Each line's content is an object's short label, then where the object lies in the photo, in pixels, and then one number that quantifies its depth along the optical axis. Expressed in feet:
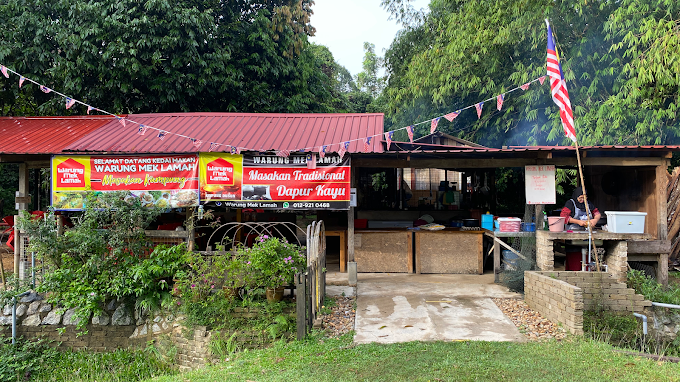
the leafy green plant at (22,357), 25.82
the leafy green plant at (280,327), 22.34
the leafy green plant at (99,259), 25.53
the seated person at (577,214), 29.09
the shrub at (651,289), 26.11
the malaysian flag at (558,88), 25.58
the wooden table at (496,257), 31.68
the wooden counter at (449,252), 34.01
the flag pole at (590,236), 25.11
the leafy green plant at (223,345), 22.81
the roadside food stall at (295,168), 28.76
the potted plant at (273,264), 22.82
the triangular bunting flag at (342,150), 28.20
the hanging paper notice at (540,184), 29.71
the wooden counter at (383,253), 34.12
